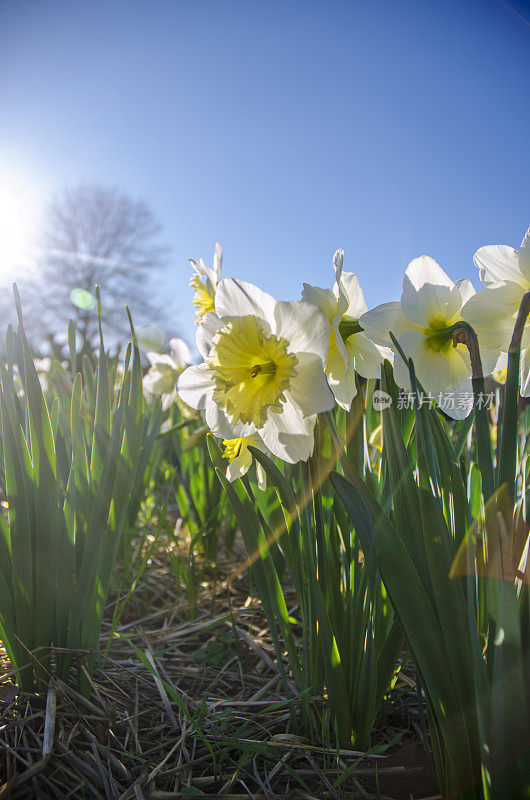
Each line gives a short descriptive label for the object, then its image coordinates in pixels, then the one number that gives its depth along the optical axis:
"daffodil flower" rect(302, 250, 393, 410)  0.27
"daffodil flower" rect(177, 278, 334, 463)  0.26
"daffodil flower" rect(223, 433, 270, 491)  0.31
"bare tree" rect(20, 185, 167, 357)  11.39
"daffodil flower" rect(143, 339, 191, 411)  0.80
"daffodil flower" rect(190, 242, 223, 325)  0.37
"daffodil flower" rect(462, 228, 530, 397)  0.25
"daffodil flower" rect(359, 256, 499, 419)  0.27
